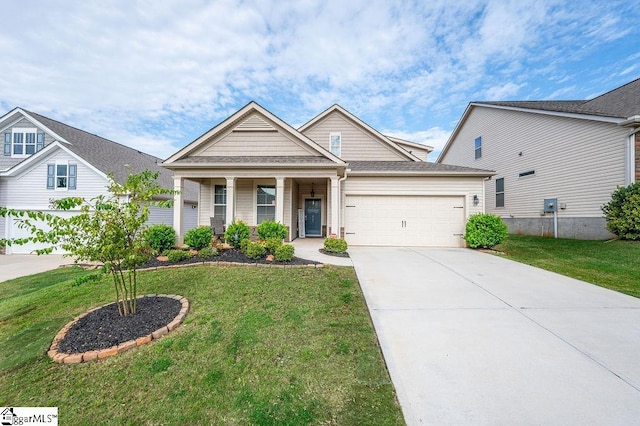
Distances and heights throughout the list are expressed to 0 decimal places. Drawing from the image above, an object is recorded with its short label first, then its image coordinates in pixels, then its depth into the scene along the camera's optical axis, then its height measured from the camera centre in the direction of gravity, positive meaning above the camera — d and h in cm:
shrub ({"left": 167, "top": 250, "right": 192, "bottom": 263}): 692 -110
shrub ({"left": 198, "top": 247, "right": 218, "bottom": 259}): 713 -105
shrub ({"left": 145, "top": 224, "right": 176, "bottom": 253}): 782 -70
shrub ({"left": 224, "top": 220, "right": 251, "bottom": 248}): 807 -58
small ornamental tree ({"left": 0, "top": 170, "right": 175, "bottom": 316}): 346 -21
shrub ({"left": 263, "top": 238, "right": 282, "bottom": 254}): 737 -81
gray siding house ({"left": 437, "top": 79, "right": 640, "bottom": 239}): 990 +294
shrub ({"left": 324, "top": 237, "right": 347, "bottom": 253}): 823 -94
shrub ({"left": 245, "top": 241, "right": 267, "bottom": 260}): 703 -96
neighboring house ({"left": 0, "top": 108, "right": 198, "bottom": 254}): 1191 +233
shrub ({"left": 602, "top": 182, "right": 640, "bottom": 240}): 877 +21
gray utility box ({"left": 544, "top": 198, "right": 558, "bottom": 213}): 1208 +64
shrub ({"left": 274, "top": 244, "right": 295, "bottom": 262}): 681 -99
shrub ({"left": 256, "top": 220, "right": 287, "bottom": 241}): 824 -48
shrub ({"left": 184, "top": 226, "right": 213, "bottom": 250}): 779 -68
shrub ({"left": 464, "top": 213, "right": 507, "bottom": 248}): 949 -50
